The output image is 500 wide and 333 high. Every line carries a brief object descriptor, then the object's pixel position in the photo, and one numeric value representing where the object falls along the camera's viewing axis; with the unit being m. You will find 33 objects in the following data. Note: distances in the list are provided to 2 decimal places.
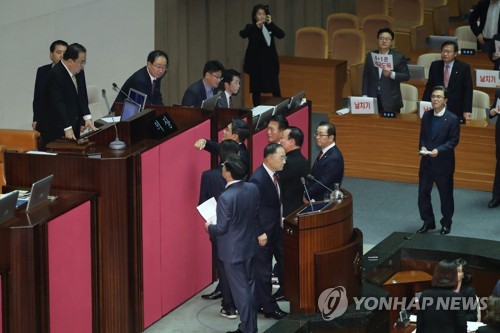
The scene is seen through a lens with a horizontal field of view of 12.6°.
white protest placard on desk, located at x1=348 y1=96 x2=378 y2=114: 23.20
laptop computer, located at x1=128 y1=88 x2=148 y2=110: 17.51
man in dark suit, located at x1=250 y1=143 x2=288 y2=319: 15.79
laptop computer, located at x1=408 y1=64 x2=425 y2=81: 25.71
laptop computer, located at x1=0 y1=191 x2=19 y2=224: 13.53
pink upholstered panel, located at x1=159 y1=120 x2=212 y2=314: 16.33
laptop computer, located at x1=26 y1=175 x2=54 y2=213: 13.94
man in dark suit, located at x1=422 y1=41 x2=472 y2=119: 22.26
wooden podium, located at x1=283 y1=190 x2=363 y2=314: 15.13
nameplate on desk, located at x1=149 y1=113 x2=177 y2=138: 16.26
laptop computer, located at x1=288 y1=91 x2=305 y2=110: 20.88
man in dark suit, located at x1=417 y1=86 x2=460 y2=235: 19.61
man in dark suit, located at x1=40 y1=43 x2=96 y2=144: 18.18
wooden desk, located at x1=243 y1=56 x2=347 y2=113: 28.71
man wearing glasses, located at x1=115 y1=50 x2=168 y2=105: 18.90
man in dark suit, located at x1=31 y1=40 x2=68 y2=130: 19.74
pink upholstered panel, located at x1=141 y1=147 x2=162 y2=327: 15.68
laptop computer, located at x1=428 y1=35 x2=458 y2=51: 28.00
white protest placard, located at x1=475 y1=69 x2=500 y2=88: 24.50
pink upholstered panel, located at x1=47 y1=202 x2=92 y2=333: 14.05
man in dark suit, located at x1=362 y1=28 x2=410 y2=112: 22.68
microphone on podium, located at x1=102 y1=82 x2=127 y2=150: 15.69
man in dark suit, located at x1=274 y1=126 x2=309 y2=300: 16.68
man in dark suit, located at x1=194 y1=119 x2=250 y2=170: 16.49
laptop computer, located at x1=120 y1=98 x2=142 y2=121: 17.29
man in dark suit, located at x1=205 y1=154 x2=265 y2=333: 15.07
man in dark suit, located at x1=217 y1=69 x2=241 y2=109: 19.73
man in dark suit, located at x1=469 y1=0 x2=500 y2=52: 27.41
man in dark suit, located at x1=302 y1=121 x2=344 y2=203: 17.10
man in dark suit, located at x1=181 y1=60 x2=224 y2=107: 19.24
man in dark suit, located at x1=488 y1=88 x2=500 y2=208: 21.37
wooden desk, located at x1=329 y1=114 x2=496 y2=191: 22.55
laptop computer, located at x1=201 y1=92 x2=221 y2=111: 18.24
